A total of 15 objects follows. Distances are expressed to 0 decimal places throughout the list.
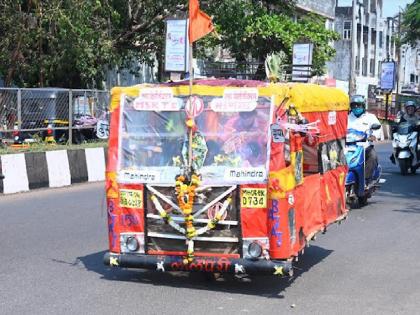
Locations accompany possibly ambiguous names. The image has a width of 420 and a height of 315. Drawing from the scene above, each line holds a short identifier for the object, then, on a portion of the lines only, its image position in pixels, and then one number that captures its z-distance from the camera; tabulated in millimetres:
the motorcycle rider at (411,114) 17672
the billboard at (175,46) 17984
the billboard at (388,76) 43312
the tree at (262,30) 24078
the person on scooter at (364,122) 12086
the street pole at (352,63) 38531
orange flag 6578
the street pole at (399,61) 78600
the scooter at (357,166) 11625
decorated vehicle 6105
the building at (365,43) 65750
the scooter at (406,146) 17438
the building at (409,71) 82312
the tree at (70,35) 20016
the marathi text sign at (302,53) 21905
